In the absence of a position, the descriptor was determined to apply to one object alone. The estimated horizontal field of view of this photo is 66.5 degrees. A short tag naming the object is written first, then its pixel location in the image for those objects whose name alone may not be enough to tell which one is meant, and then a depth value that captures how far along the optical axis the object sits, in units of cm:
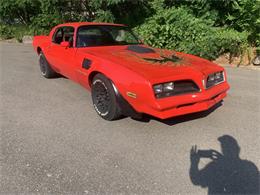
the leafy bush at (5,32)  1153
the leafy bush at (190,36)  609
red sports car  249
